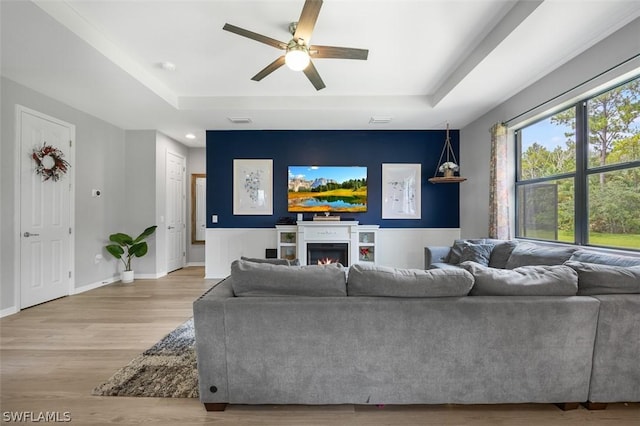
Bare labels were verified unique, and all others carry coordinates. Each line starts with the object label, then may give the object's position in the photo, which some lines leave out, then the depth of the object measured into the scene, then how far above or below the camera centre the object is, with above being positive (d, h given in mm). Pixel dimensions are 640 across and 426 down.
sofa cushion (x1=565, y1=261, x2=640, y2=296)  1715 -391
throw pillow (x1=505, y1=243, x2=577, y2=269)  2836 -420
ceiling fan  2186 +1400
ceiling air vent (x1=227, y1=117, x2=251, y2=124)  4763 +1549
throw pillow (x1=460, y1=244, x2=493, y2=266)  3640 -492
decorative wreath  3798 +694
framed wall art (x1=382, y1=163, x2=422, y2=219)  5434 +422
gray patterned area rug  1962 -1175
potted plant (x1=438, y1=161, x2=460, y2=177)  4691 +735
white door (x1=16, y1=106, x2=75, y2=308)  3633 +102
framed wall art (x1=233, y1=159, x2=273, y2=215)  5410 +477
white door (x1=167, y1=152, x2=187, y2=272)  5898 +59
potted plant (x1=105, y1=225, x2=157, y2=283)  4938 -579
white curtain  4012 +381
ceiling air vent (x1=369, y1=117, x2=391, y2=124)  4766 +1549
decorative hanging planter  4660 +768
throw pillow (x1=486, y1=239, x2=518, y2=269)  3498 -474
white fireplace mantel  4996 -358
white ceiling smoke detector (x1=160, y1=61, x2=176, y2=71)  3422 +1745
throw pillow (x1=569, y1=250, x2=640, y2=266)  2205 -362
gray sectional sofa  1650 -722
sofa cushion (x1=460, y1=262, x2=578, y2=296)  1706 -402
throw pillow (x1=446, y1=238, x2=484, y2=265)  3875 -481
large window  2574 +422
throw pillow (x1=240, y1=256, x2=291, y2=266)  2312 -378
